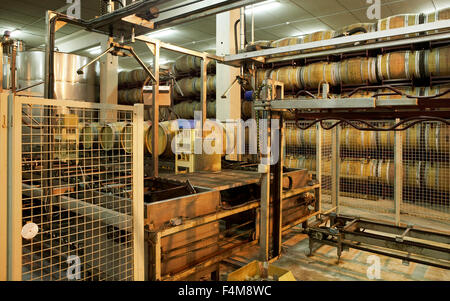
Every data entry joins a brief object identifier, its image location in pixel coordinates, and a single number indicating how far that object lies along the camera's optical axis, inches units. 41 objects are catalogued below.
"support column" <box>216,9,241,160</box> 216.1
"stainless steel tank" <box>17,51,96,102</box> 287.4
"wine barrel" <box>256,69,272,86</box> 265.2
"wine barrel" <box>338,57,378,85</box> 217.5
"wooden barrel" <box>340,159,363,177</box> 232.8
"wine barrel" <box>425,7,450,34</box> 184.4
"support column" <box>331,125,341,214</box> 187.5
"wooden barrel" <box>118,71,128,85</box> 386.7
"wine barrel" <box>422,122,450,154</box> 197.6
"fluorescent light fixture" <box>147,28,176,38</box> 373.7
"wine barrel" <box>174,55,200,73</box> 297.2
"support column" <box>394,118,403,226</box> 179.9
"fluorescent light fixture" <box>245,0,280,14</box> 285.6
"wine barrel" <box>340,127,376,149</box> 233.6
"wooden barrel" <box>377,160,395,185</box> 223.6
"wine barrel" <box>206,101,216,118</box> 298.1
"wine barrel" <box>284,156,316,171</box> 254.5
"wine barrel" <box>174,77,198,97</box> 303.3
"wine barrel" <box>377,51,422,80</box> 201.9
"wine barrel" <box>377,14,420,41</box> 193.6
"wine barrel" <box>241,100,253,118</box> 276.7
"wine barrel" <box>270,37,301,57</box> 245.0
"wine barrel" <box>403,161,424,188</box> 217.4
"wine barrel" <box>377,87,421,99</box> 211.5
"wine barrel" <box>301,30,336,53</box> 230.5
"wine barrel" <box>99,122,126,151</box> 179.8
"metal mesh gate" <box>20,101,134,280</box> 74.6
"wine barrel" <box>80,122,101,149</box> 211.6
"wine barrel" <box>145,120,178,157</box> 166.7
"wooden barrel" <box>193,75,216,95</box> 285.0
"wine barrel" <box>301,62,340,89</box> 230.1
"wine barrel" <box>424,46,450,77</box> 193.0
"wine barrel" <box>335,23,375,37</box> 208.9
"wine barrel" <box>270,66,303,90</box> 244.1
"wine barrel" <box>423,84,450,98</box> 198.7
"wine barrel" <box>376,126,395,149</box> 223.2
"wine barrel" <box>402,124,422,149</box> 206.7
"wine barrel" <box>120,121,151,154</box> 180.4
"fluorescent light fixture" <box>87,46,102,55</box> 457.1
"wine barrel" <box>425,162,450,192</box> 207.3
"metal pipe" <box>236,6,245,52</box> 169.1
